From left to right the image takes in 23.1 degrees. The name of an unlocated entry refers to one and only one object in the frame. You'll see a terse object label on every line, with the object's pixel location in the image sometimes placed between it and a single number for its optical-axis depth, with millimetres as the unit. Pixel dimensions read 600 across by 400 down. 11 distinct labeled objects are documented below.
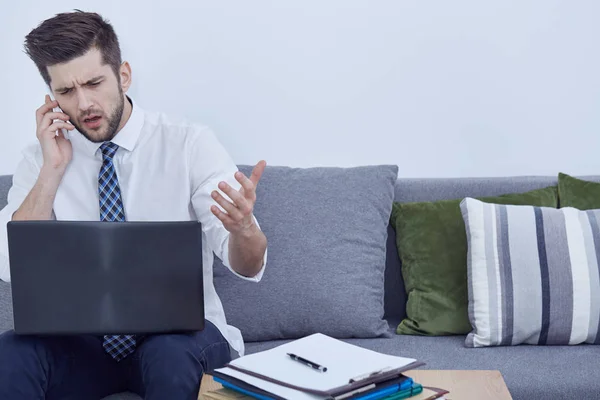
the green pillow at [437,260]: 3872
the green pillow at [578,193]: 3936
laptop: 3236
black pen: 2993
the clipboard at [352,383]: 2913
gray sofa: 3513
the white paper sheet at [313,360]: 2953
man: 3510
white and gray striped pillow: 3732
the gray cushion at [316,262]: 3848
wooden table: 3098
